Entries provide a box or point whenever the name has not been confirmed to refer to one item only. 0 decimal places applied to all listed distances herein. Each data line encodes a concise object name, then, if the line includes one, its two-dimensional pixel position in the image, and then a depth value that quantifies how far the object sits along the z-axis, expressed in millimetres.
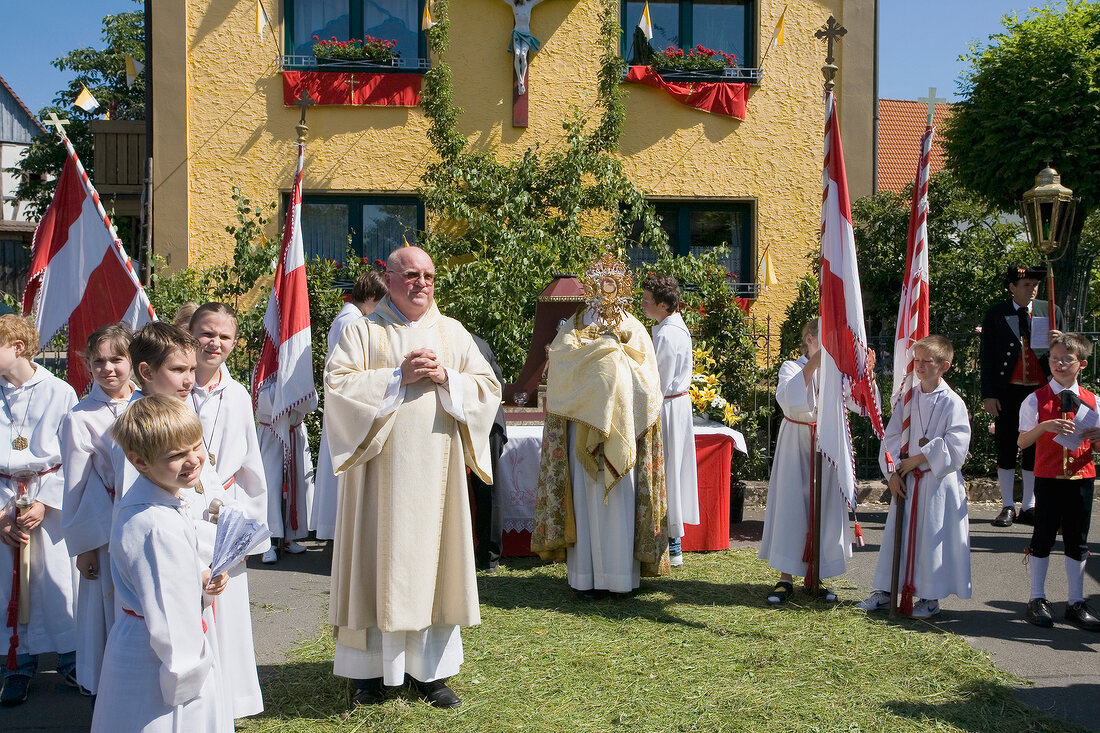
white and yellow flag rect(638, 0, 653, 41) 12273
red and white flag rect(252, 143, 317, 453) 7938
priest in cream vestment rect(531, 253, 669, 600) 6379
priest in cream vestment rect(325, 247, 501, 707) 4477
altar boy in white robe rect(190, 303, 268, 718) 3982
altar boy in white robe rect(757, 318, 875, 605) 6281
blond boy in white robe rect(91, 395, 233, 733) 2844
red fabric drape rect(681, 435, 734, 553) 7914
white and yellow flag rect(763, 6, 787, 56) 12523
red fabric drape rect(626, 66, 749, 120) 12648
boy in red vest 5883
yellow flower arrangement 8766
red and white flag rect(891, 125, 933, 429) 6250
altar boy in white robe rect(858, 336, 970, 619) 5910
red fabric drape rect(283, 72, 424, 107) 12242
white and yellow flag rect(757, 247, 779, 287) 12633
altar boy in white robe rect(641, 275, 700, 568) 7312
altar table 7656
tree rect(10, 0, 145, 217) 25703
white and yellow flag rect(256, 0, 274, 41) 11812
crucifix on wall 12391
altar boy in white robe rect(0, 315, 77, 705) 4844
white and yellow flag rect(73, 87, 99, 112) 11203
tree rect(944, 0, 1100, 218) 11844
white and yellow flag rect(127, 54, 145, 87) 13220
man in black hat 8852
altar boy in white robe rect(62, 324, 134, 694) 4148
